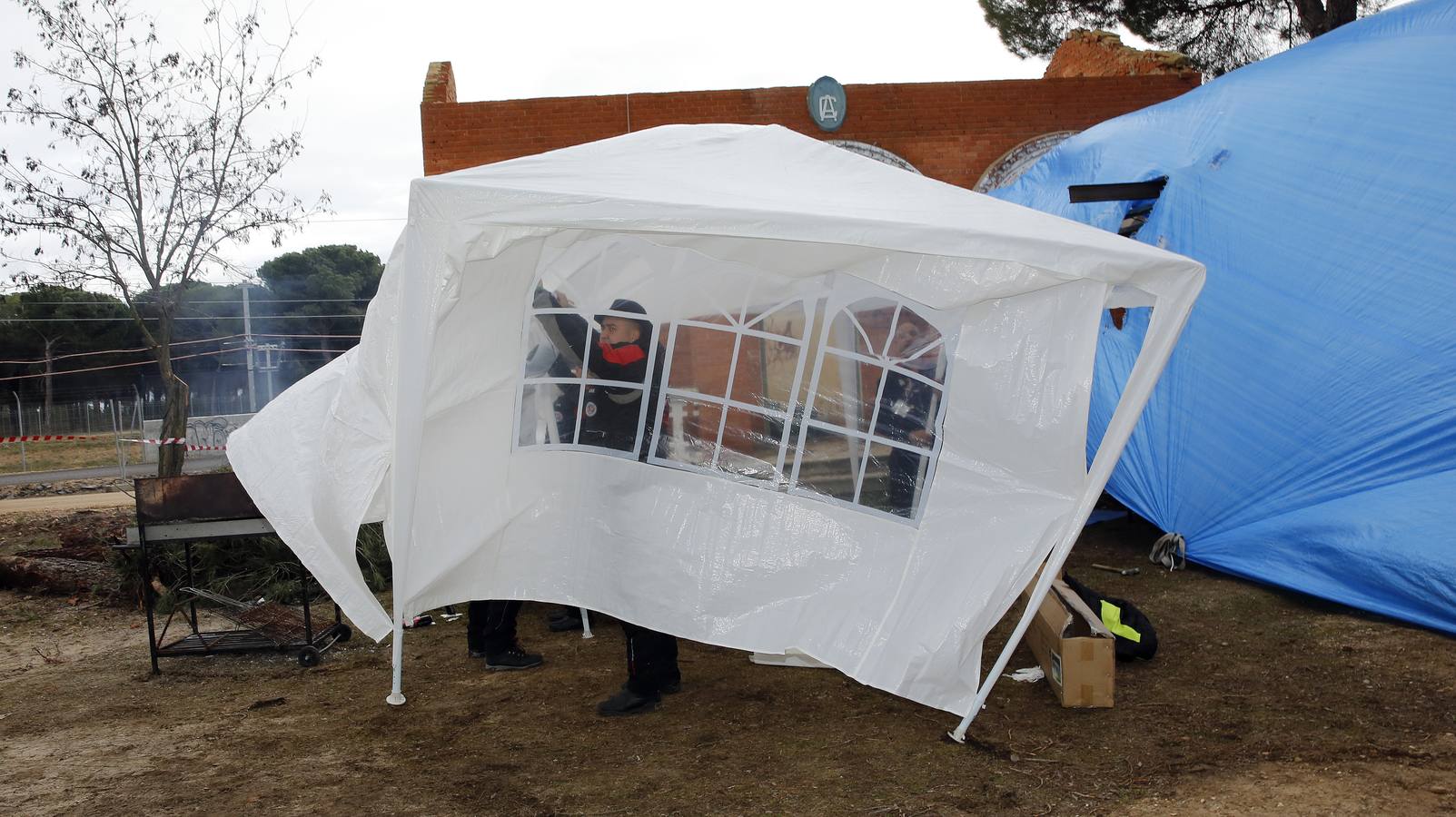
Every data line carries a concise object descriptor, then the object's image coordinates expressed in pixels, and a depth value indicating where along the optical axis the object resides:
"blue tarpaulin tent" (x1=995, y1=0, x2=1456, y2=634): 4.63
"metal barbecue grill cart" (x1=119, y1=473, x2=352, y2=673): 4.74
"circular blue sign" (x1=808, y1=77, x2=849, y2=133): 12.52
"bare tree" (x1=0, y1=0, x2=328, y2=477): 7.29
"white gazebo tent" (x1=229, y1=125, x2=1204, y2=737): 3.52
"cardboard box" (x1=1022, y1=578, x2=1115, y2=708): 3.80
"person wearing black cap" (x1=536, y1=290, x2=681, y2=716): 4.10
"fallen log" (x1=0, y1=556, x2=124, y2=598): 6.79
